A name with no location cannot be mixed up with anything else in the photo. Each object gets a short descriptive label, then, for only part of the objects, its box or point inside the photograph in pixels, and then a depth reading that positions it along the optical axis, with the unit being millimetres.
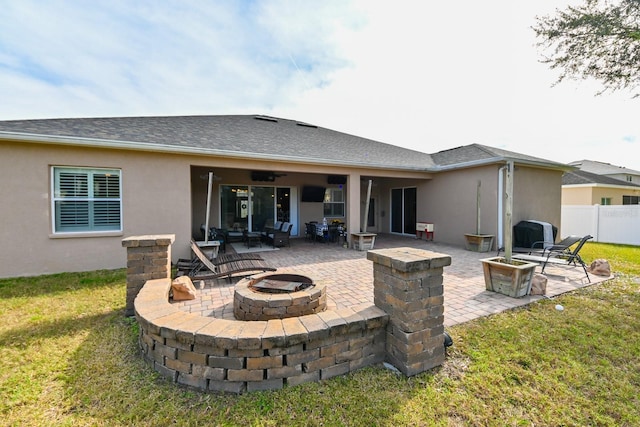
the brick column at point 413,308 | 2447
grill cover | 8594
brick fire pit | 3162
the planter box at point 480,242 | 8695
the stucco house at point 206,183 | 5973
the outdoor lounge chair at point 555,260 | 5762
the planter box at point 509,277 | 4461
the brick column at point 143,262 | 3826
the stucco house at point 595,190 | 16406
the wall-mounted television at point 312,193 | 12125
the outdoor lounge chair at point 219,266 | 5203
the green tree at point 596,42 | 5285
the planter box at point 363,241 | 9133
